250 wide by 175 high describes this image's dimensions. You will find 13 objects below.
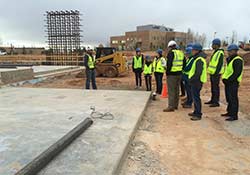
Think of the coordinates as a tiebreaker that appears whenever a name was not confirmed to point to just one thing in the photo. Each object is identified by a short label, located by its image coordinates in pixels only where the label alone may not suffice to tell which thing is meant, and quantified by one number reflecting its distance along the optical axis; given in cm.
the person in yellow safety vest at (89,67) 809
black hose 226
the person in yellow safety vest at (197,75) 484
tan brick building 6500
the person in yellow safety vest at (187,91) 602
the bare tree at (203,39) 6649
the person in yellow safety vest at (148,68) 818
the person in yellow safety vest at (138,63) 862
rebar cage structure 2191
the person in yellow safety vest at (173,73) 545
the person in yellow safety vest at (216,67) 577
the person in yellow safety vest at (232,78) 476
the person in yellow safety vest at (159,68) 763
